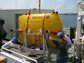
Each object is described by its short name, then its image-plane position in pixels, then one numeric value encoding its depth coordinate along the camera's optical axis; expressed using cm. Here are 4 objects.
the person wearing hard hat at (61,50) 296
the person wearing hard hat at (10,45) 386
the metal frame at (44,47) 383
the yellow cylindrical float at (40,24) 405
